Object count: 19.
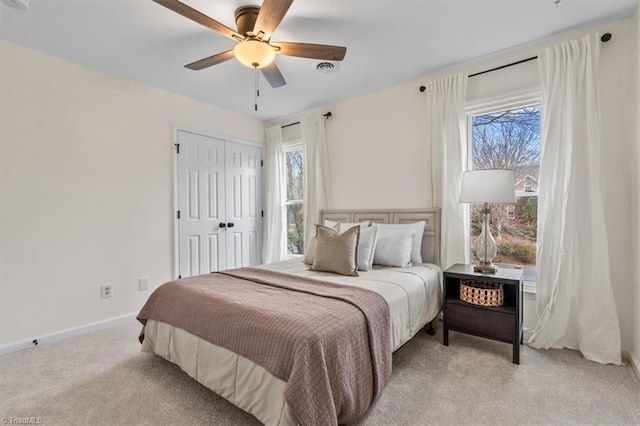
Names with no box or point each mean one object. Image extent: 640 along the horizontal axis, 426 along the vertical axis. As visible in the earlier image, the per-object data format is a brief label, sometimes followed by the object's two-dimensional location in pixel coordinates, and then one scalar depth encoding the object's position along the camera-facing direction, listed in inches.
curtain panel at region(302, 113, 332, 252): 157.1
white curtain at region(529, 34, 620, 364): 87.9
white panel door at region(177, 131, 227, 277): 147.2
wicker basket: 92.4
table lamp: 93.2
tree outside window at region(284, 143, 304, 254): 175.8
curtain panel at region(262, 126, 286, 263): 174.1
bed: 57.5
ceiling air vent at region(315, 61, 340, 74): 105.9
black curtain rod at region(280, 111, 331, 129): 155.5
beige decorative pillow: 100.5
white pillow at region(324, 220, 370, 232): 120.6
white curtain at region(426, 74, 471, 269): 114.0
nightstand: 87.0
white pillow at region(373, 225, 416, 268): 110.3
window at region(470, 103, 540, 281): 106.0
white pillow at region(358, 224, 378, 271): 106.7
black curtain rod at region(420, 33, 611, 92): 89.5
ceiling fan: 70.7
